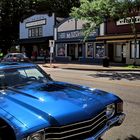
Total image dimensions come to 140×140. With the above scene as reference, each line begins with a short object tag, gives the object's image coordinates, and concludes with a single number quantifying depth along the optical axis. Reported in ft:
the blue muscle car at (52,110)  7.11
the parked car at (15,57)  53.20
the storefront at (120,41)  57.24
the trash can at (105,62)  51.98
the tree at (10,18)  99.86
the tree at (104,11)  46.49
